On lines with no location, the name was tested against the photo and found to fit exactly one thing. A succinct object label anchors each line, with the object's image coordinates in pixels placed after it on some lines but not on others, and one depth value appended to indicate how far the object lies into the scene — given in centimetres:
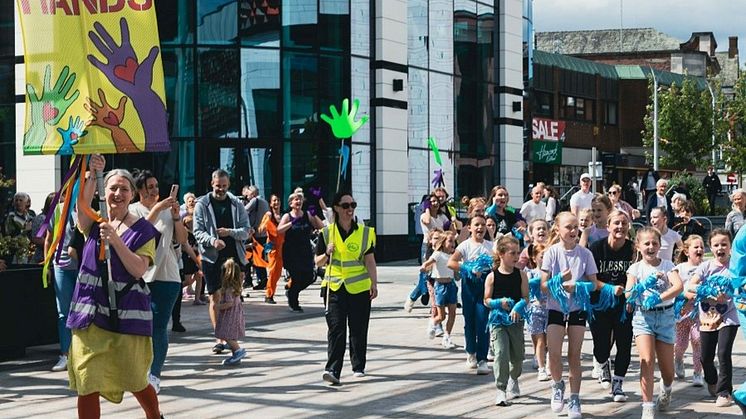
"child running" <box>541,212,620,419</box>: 1457
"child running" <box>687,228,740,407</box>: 1512
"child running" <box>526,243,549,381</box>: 1595
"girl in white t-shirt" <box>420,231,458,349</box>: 2131
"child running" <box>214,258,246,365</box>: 1922
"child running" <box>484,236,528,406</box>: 1547
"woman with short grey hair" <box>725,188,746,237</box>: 2268
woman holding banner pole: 1119
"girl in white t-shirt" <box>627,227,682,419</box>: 1408
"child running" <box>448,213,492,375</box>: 1808
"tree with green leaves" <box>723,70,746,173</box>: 9545
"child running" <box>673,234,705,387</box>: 1613
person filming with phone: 1572
